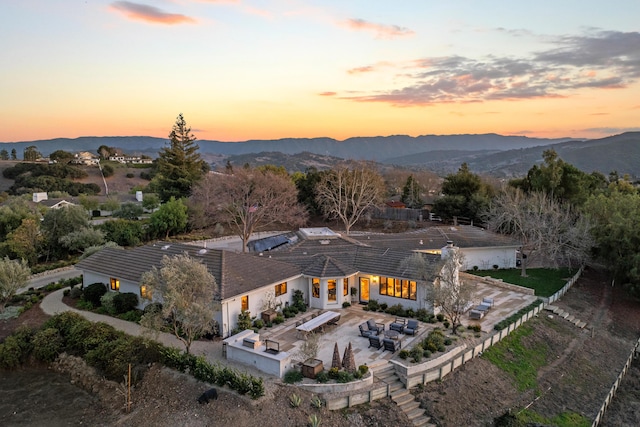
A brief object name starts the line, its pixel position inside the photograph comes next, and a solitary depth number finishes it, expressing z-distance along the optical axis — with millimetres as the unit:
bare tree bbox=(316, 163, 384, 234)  46972
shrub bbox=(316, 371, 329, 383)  14938
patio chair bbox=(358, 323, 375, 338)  18906
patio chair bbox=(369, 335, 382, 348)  17828
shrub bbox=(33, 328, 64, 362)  18812
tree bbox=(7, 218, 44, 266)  33719
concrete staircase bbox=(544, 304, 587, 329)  24278
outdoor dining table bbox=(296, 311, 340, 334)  18578
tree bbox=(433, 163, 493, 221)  48438
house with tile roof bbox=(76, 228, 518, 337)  20609
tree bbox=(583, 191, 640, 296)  27031
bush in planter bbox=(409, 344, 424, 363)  16703
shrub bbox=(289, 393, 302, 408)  13844
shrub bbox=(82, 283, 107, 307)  23781
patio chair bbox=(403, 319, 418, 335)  19406
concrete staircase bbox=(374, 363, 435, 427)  14367
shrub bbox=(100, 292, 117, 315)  22453
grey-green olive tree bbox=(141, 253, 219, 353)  15477
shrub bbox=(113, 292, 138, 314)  22266
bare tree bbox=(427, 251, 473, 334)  19211
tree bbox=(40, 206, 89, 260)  36969
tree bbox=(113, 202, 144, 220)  50875
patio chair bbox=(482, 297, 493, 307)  23403
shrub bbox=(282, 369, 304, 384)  15055
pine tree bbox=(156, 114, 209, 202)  58219
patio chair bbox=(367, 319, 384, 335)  19141
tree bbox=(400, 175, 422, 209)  57938
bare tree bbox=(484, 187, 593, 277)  30234
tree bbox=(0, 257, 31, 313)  23125
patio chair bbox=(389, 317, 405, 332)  19359
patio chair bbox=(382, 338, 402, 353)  17484
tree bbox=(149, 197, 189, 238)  43719
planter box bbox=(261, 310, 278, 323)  20697
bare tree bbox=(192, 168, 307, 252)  40047
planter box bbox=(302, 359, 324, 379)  15242
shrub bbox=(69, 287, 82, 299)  25391
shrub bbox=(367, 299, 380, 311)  22812
